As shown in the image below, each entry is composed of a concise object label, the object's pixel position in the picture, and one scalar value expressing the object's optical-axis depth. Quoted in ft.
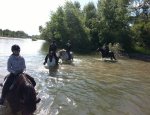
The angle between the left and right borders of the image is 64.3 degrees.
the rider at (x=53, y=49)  29.35
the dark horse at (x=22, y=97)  10.67
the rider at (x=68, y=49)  35.67
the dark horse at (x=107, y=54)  42.97
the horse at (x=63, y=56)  34.91
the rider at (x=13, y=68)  12.10
